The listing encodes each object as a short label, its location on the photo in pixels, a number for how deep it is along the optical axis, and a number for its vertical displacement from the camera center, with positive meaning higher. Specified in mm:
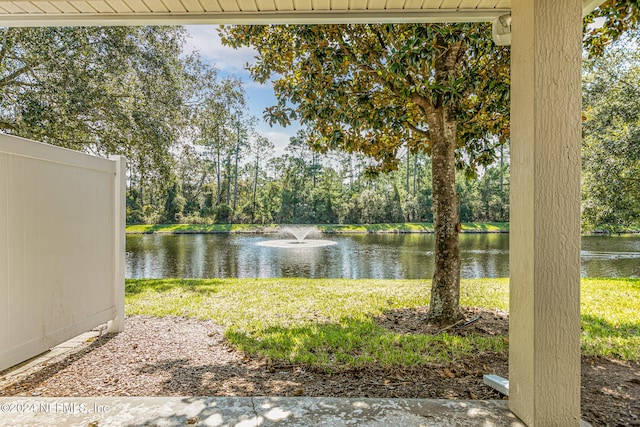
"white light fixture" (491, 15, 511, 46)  2312 +1159
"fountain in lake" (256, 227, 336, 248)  14188 -1151
